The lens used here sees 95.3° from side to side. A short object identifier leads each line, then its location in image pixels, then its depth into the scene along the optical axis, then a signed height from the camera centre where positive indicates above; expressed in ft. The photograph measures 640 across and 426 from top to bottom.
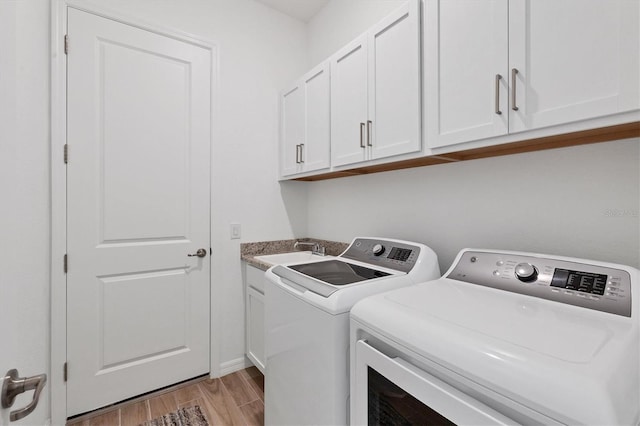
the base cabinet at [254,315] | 6.54 -2.47
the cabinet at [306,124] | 6.27 +2.09
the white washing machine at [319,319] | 3.34 -1.41
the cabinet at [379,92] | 4.37 +2.06
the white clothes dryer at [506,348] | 1.79 -1.00
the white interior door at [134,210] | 5.65 +0.03
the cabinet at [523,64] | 2.63 +1.59
